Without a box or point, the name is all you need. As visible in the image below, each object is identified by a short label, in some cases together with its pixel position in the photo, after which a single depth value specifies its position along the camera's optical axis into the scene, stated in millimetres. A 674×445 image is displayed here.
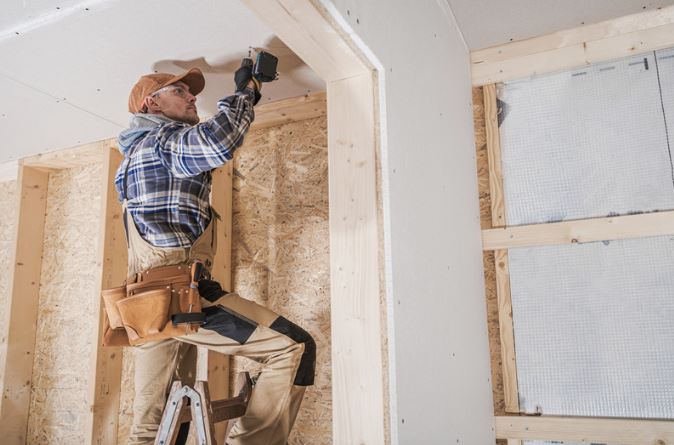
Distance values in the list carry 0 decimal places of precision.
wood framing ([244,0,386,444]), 1388
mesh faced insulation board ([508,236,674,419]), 2098
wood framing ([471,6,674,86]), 2283
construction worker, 1771
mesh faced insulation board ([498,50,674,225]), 2229
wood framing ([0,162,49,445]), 3332
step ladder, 1764
